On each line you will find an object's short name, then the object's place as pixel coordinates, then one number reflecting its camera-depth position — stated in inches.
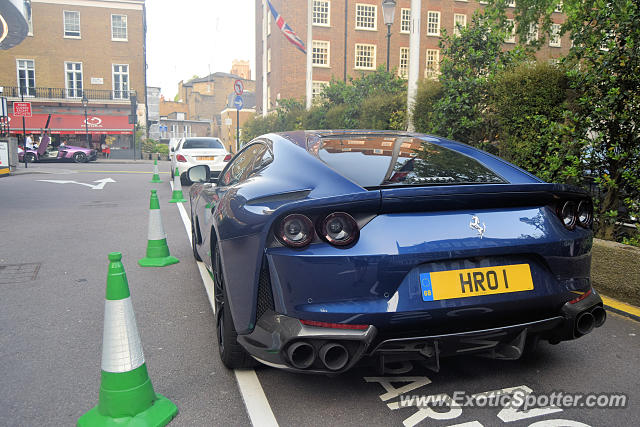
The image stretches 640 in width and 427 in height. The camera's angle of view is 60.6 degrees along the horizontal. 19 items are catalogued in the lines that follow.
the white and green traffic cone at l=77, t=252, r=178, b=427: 103.2
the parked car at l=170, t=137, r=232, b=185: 652.1
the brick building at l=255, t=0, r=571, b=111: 1760.6
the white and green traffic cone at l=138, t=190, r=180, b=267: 249.8
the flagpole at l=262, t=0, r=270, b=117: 1133.1
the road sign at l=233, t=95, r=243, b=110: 798.0
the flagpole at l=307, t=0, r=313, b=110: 854.5
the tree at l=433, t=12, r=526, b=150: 326.0
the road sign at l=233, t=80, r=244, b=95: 788.9
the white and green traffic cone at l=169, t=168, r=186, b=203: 501.7
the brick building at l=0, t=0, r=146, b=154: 1775.3
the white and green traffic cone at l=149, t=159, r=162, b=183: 744.2
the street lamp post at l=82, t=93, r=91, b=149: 1666.7
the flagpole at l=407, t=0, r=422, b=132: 411.2
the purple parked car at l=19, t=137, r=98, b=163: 1296.8
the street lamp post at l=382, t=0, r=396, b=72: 691.4
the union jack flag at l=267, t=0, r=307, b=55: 793.6
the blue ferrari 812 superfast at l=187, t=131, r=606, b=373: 98.0
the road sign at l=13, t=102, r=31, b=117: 1189.1
